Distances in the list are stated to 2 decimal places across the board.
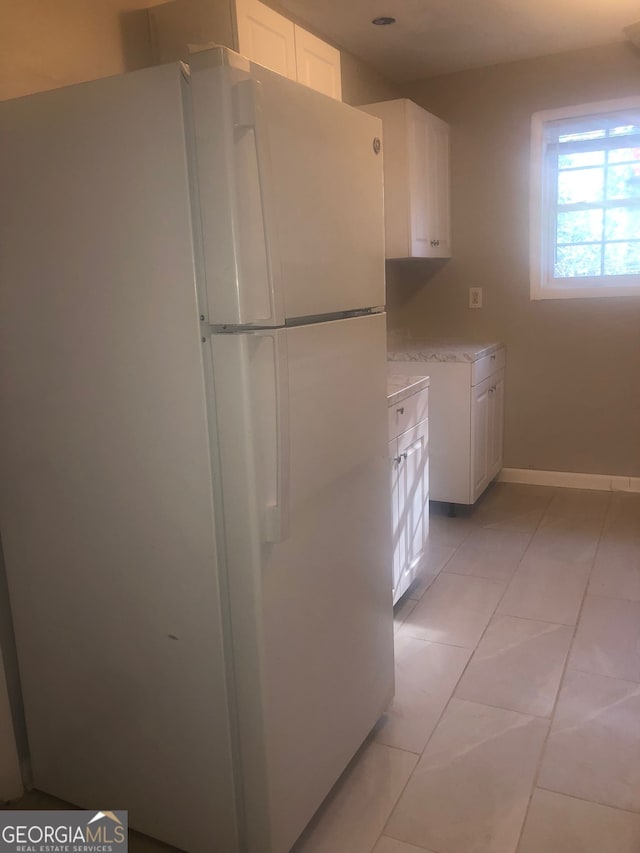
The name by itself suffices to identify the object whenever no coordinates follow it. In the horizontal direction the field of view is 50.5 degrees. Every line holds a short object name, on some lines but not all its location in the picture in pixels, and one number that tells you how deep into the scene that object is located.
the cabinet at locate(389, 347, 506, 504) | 3.46
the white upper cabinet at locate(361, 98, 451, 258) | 3.34
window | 3.66
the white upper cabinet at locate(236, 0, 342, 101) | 1.98
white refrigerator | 1.28
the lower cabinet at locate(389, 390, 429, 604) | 2.56
